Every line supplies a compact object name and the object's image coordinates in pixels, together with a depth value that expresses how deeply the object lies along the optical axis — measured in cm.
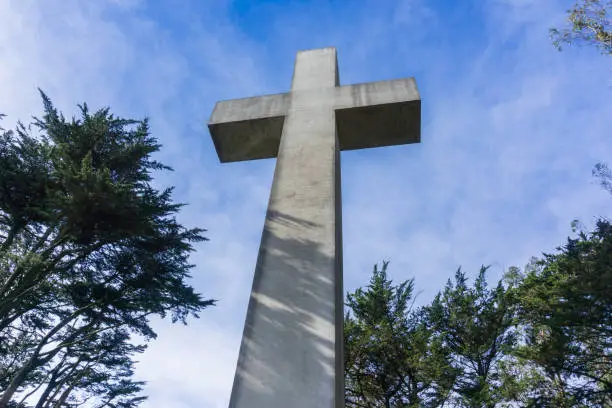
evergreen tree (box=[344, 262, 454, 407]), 1641
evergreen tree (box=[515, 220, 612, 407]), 1059
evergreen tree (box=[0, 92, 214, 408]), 942
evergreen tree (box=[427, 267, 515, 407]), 1591
